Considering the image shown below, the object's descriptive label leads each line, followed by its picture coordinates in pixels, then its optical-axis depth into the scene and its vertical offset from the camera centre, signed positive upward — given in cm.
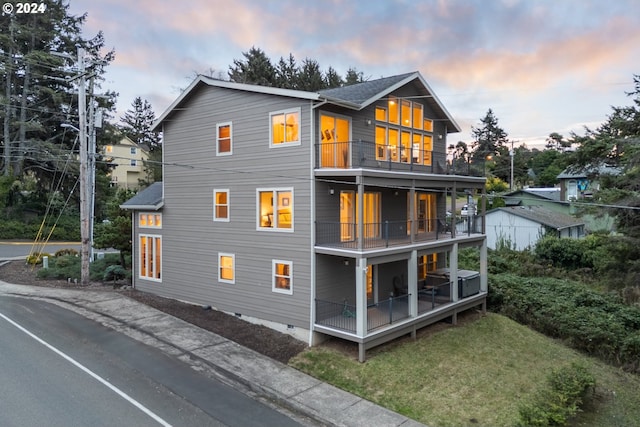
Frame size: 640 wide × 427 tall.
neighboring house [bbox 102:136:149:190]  5459 +629
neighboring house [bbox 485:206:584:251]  2995 -135
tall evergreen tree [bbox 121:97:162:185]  6249 +1417
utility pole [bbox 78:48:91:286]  1894 +173
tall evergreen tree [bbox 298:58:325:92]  4528 +1525
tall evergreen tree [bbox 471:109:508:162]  7812 +1463
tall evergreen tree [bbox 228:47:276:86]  4175 +1494
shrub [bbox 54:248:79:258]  2564 -265
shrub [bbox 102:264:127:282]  2082 -321
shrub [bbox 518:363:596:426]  890 -463
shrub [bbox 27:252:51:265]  2395 -281
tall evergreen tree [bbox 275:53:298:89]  4441 +1575
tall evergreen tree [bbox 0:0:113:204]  3322 +1039
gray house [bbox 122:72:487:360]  1344 -1
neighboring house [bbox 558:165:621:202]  3669 +227
